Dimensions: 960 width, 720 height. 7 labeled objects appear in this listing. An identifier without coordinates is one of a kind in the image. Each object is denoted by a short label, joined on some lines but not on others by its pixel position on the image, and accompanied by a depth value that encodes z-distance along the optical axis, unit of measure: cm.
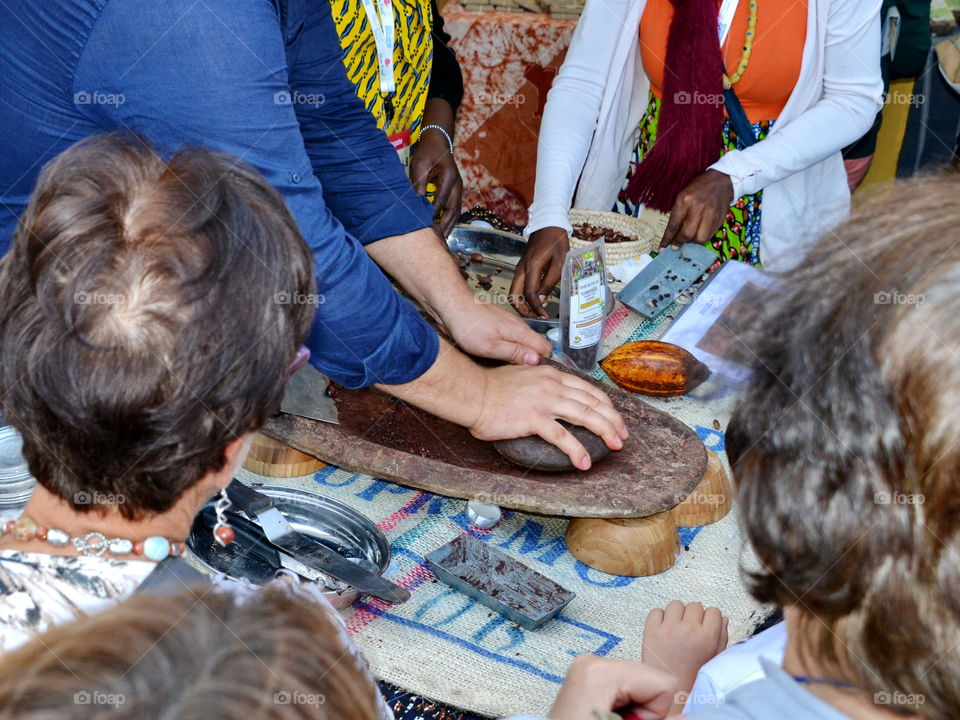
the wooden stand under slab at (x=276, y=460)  168
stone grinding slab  145
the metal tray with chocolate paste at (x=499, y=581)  136
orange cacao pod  190
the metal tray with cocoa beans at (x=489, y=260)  225
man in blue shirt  122
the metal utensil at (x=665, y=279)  221
